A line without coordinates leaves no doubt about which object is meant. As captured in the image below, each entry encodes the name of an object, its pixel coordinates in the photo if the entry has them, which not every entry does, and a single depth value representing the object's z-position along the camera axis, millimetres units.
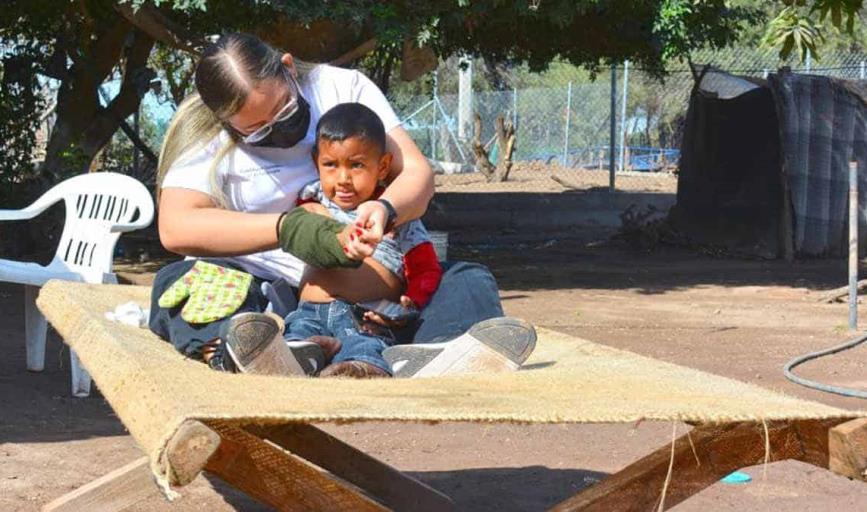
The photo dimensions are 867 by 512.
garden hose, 5723
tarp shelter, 12797
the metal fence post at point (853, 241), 7906
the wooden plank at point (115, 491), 3342
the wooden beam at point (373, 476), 3637
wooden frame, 2131
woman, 3279
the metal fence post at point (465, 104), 22969
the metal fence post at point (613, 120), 14719
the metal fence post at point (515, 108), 22655
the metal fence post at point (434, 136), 22238
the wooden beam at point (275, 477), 2203
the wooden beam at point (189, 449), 2053
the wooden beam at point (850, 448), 2396
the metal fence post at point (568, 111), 21047
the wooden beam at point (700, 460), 2467
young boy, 3320
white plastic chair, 6055
